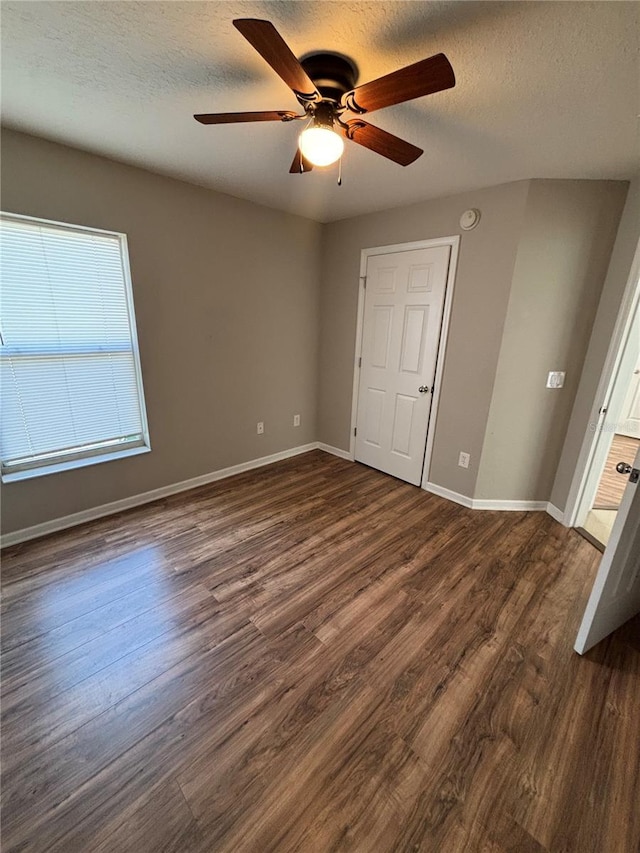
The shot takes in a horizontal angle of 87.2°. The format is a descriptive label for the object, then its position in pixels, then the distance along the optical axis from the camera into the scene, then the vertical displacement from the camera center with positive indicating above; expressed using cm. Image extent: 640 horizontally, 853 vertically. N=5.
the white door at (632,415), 457 -94
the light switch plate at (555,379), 248 -27
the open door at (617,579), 139 -102
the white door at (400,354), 279 -17
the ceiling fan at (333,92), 100 +80
